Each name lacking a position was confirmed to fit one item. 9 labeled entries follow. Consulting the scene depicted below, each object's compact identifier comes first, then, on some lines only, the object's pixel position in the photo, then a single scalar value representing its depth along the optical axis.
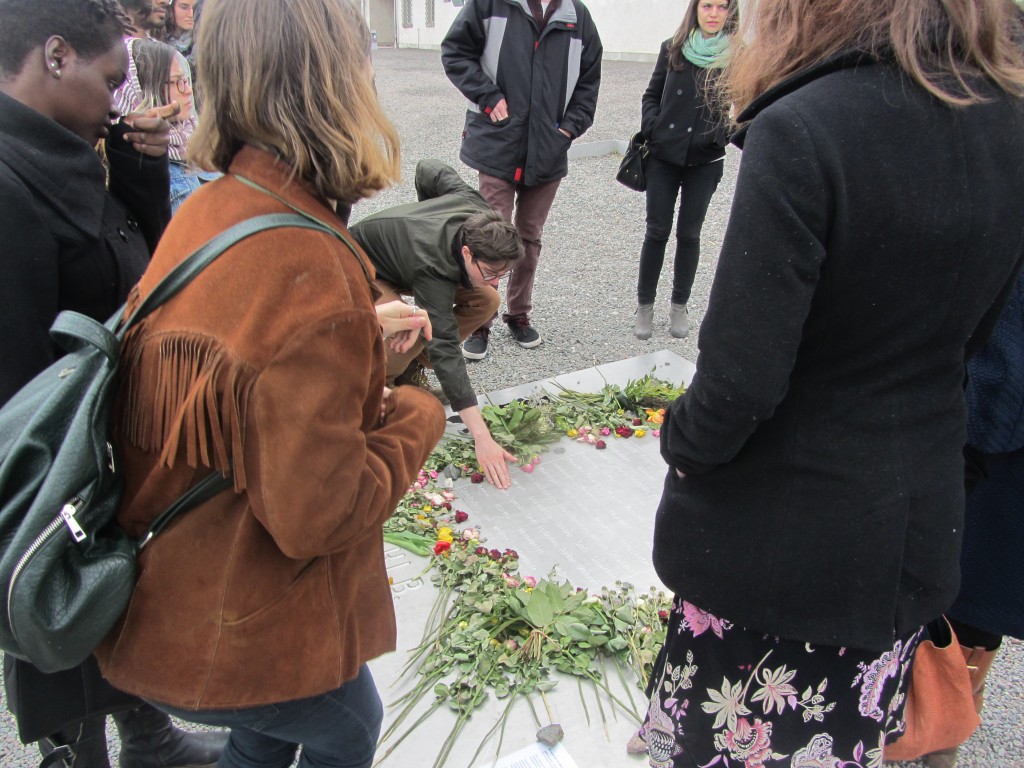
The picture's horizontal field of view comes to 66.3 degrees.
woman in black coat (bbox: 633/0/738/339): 3.85
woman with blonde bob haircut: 1.01
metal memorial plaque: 2.07
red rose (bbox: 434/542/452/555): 2.68
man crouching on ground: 3.01
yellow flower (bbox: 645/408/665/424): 3.57
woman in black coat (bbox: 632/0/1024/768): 1.04
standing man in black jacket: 3.92
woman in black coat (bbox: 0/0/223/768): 1.38
